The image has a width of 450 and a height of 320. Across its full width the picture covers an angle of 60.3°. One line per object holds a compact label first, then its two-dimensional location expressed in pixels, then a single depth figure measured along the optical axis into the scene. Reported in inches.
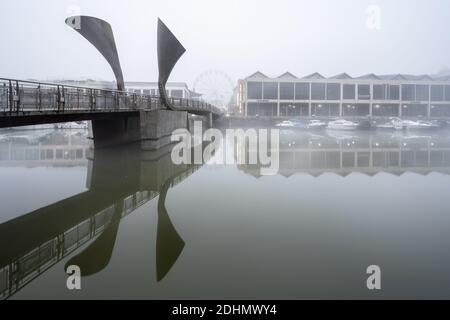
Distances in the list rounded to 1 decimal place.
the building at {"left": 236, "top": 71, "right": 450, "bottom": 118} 3299.7
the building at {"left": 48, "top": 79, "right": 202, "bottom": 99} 4343.0
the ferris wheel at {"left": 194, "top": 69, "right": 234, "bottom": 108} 3376.0
